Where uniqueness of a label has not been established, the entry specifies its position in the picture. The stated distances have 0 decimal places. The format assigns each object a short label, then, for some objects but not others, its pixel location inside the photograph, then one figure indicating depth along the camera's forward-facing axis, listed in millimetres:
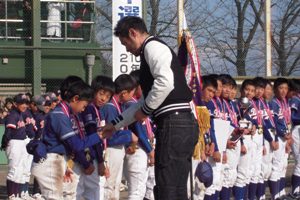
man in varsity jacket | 7848
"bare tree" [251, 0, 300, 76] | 20875
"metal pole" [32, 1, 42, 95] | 19641
